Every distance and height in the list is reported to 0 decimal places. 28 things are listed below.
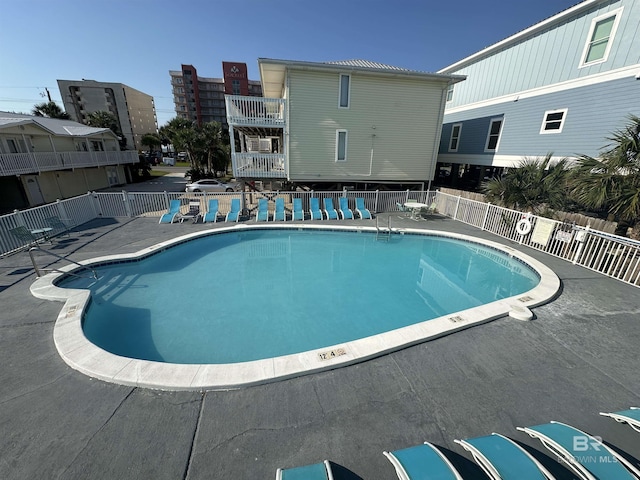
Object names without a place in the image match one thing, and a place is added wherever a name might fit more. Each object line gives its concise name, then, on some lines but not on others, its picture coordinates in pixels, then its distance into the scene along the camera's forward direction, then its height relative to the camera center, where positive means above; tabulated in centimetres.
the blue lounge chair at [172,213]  1359 -304
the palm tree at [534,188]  1014 -110
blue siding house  1031 +354
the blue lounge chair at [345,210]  1495 -299
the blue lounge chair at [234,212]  1418 -304
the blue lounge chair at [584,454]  257 -296
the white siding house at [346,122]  1461 +204
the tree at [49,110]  3705 +574
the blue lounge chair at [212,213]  1394 -304
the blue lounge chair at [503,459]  259 -304
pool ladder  1277 -366
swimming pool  477 -414
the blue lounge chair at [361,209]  1519 -298
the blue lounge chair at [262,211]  1424 -300
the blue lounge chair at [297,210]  1430 -292
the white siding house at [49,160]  1756 -61
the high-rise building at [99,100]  5831 +1175
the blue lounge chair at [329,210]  1483 -296
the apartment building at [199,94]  7038 +1664
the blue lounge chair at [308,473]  266 -317
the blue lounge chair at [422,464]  260 -309
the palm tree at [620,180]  742 -52
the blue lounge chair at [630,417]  334 -326
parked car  2407 -291
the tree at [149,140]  5014 +252
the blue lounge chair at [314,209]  1475 -296
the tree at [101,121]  3825 +463
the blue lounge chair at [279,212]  1435 -302
